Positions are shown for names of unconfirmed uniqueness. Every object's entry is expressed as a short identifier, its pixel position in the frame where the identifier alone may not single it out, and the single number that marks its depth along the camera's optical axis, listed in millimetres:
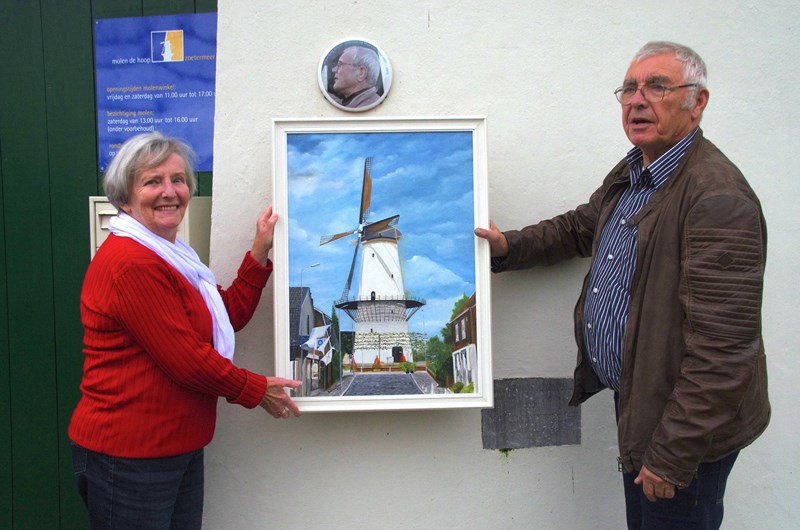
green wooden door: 2783
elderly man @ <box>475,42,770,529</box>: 1722
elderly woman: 1901
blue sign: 2748
